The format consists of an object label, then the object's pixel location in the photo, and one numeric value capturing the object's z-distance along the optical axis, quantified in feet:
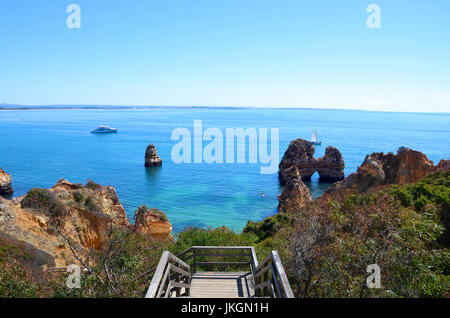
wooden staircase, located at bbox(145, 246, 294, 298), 17.01
